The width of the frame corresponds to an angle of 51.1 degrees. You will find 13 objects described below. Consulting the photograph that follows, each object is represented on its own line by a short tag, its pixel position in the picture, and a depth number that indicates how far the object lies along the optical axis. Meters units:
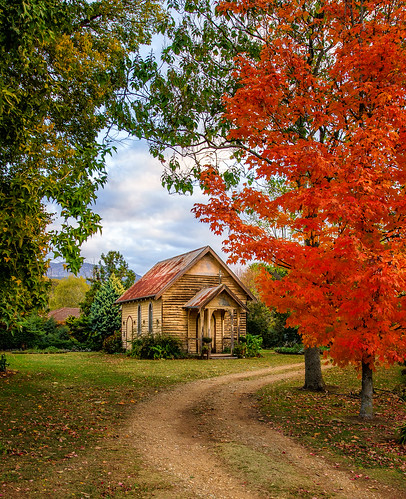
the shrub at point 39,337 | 33.81
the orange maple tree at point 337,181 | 8.05
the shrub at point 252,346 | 28.26
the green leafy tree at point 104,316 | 37.28
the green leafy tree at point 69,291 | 77.36
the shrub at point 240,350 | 27.74
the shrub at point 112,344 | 33.53
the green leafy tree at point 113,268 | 47.75
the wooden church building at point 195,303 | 27.75
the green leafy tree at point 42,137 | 7.61
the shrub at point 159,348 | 26.08
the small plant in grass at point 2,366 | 16.44
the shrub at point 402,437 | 8.08
